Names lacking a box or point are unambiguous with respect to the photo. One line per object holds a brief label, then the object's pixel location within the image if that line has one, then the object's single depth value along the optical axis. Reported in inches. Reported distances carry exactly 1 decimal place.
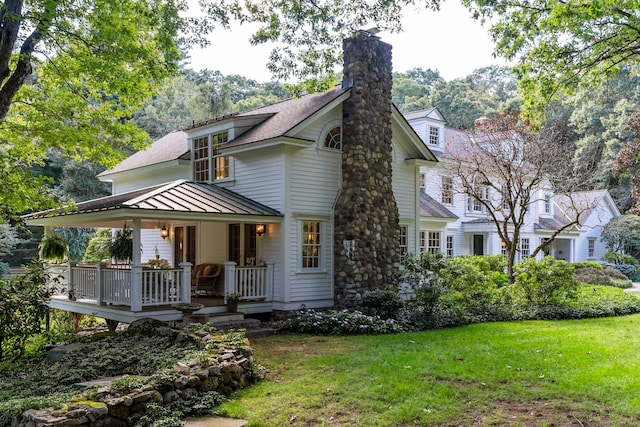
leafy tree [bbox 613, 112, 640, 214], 693.9
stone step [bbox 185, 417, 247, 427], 237.6
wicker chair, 596.7
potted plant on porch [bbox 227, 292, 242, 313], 505.0
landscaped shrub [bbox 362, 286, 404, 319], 528.1
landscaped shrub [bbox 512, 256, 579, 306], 583.8
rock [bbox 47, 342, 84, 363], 379.2
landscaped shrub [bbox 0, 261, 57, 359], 408.2
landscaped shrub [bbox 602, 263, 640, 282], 1171.9
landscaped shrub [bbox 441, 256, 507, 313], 548.1
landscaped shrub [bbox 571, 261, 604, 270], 1060.7
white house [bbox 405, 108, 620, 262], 922.1
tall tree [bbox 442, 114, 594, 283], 732.0
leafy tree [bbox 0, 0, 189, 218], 446.9
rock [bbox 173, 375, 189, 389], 265.7
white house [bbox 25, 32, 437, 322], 511.8
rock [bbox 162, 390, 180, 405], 258.8
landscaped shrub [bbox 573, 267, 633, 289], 922.4
